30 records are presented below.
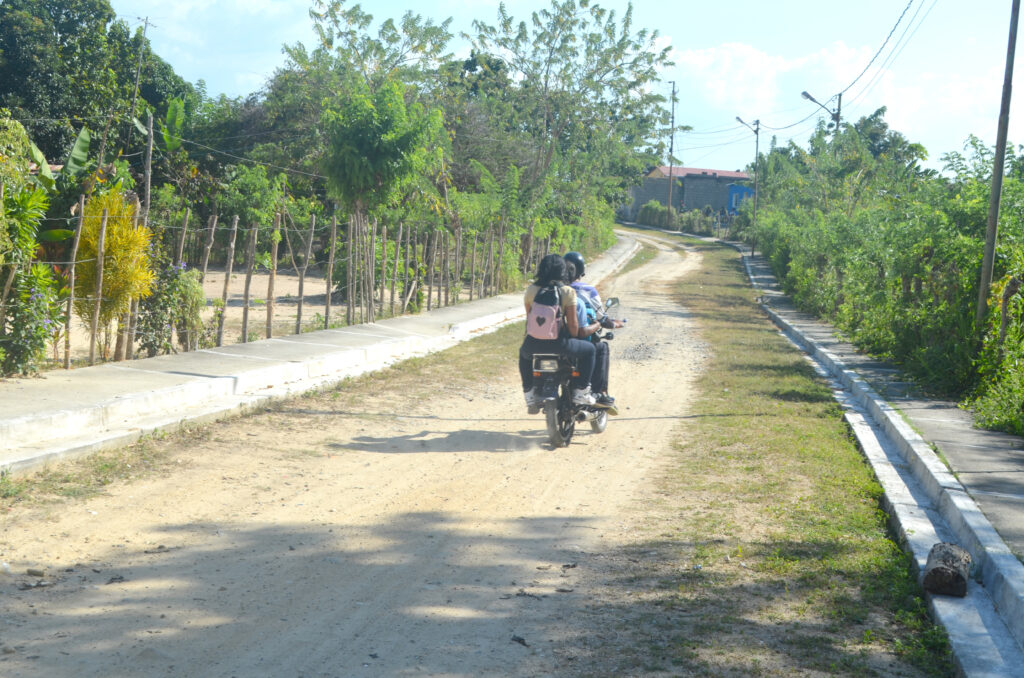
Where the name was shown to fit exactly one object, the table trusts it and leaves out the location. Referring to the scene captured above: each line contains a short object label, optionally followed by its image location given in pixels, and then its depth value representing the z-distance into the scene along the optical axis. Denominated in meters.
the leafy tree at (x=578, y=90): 32.53
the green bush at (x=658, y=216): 77.06
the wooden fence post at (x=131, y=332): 10.24
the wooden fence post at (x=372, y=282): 16.38
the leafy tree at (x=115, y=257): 9.65
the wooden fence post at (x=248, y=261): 12.03
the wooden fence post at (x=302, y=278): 13.59
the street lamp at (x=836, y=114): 38.34
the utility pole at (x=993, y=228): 11.15
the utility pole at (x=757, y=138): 60.22
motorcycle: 8.12
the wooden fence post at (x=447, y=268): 20.70
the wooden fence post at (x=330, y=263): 14.29
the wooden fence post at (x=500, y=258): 24.75
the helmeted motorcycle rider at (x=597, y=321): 8.77
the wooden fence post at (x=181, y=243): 10.65
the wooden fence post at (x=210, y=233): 11.16
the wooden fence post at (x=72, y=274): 9.18
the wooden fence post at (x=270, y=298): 12.66
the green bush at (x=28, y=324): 8.46
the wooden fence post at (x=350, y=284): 15.62
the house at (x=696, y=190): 92.12
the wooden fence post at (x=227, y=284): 11.47
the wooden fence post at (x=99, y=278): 9.41
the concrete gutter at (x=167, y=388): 6.95
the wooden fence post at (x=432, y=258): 19.62
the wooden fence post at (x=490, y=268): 24.48
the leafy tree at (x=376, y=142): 15.75
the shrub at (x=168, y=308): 10.70
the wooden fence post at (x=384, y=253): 16.98
